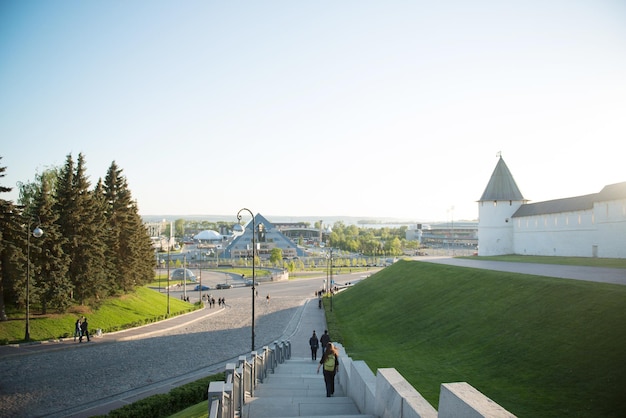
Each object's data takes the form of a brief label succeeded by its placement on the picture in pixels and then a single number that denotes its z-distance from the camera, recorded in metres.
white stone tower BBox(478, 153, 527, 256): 51.16
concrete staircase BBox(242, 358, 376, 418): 8.30
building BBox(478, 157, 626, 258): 33.84
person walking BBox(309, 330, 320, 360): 18.70
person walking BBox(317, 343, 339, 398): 10.37
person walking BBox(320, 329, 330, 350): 17.25
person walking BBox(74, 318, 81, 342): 25.01
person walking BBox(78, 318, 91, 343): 25.11
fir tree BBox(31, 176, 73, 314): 27.88
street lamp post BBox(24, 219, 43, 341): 24.02
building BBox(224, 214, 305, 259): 110.31
